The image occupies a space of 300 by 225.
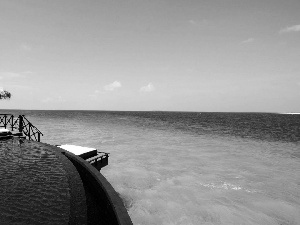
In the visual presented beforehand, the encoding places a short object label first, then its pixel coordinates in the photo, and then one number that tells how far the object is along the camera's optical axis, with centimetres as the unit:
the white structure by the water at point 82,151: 1151
